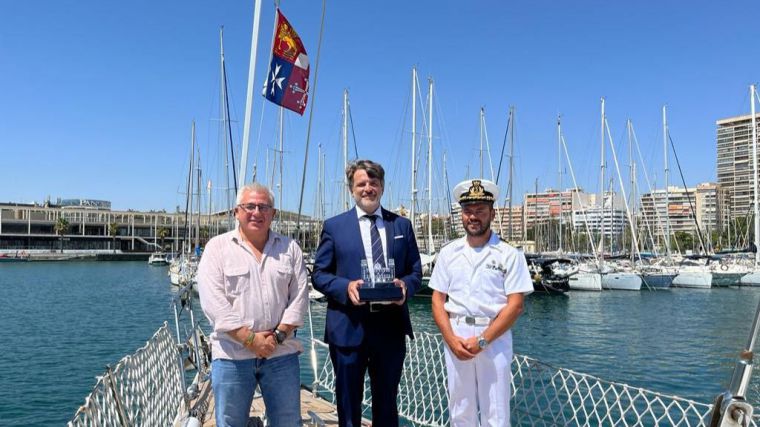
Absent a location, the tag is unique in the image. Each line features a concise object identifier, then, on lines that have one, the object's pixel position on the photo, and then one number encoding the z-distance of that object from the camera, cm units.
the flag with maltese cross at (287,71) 694
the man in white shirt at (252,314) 333
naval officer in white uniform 351
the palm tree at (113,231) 11131
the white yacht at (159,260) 8192
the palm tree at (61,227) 10498
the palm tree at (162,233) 10662
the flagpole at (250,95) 589
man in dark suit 364
